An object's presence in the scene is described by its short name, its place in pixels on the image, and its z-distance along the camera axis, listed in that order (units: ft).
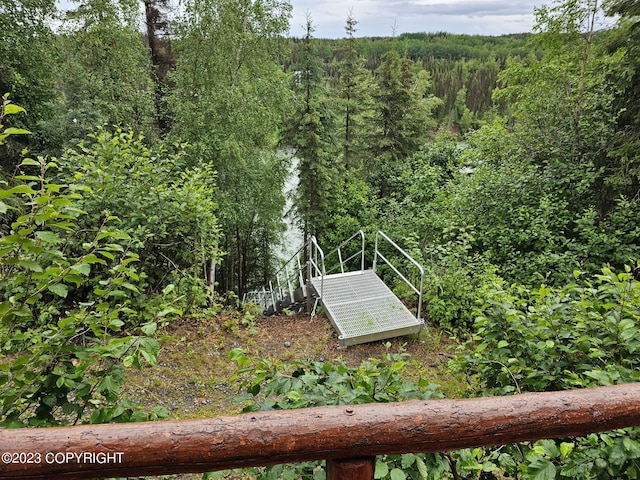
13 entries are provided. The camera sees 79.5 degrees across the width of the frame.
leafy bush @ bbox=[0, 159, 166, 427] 3.83
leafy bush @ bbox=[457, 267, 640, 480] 4.08
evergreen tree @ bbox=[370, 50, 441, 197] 43.47
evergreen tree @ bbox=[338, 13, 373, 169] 41.24
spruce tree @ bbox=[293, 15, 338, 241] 37.47
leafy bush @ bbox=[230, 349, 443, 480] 3.79
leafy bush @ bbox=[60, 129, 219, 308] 14.48
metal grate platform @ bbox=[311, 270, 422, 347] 18.33
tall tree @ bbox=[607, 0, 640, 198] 18.83
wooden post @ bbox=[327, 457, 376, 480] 2.88
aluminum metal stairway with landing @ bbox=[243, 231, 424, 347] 18.38
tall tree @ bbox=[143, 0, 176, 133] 35.47
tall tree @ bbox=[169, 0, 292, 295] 33.19
